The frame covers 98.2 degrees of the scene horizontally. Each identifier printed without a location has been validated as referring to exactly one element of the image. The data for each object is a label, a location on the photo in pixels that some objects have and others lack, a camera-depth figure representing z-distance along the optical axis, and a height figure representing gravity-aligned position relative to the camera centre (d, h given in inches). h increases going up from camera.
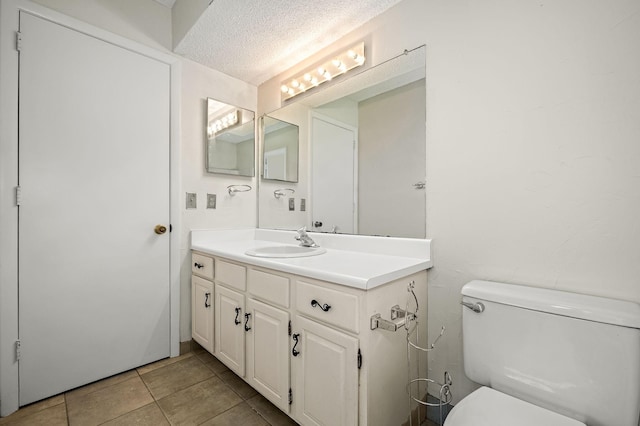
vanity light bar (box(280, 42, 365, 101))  65.1 +37.6
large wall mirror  56.6 +15.3
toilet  31.7 -18.4
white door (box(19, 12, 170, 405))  58.1 +1.3
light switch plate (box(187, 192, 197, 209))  79.6 +4.3
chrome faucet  70.6 -6.1
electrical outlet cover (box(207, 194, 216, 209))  83.9 +4.2
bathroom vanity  39.3 -18.8
